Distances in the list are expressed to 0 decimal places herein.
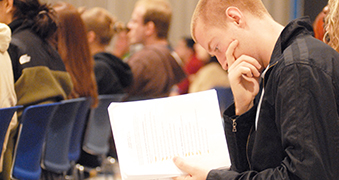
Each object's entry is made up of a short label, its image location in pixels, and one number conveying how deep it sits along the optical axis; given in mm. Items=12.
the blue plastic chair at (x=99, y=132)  6613
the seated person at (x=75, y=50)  6043
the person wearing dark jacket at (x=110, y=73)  7379
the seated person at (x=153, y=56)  7473
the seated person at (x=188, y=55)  13406
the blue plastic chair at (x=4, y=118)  3529
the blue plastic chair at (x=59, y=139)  4965
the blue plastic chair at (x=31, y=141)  4266
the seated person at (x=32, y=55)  4363
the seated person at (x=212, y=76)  8656
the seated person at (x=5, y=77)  3863
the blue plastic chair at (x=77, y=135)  5840
